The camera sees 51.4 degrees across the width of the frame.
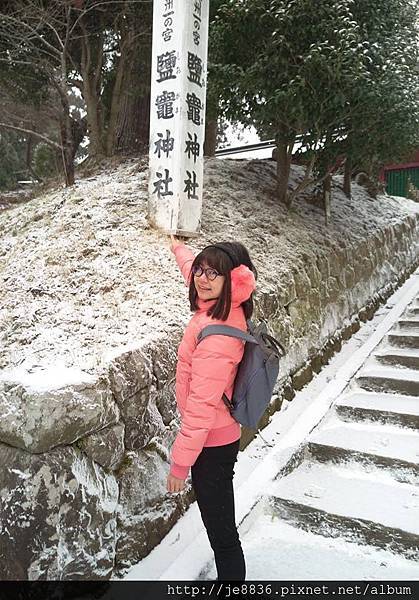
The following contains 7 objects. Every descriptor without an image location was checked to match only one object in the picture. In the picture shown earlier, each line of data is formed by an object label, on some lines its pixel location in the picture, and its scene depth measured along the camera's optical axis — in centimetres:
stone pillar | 410
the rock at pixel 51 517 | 206
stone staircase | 263
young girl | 189
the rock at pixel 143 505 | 244
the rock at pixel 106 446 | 232
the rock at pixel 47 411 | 214
